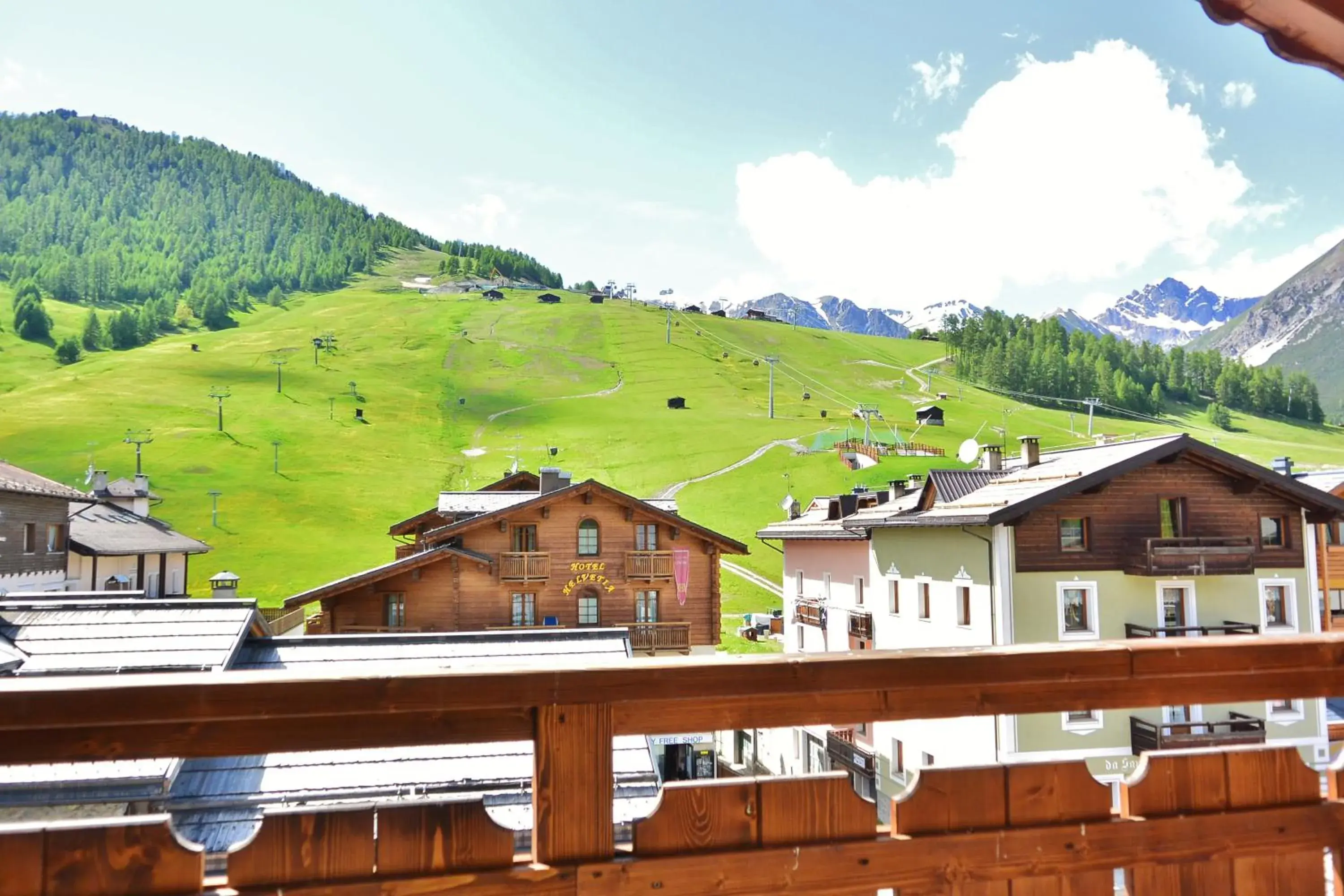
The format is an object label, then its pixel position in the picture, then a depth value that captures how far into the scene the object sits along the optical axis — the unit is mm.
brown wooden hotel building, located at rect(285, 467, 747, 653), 29141
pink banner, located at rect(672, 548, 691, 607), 31472
